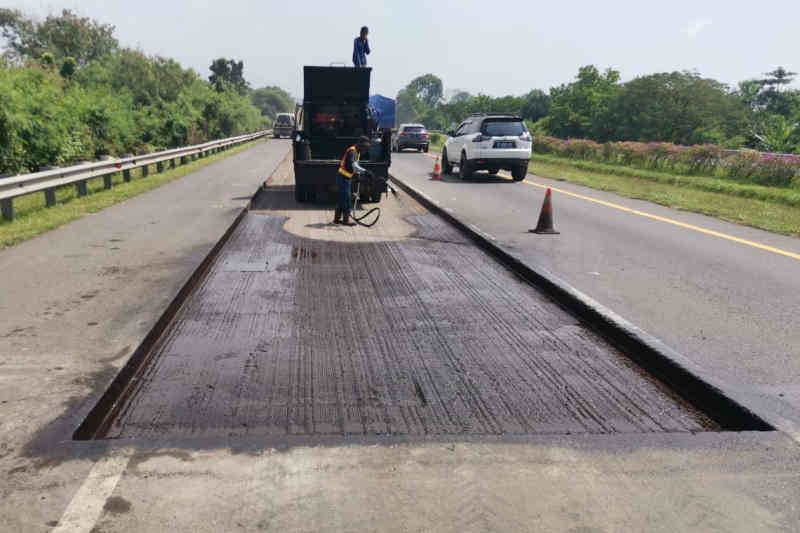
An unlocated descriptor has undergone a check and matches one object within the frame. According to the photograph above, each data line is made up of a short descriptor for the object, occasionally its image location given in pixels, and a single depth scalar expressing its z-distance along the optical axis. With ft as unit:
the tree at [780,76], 334.44
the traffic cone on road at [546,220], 34.78
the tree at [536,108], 389.19
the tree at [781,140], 102.42
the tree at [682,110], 172.04
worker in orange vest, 36.09
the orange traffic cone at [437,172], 69.67
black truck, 45.50
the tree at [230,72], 372.58
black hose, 37.21
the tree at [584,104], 208.03
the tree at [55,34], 258.57
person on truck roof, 52.34
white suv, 64.95
